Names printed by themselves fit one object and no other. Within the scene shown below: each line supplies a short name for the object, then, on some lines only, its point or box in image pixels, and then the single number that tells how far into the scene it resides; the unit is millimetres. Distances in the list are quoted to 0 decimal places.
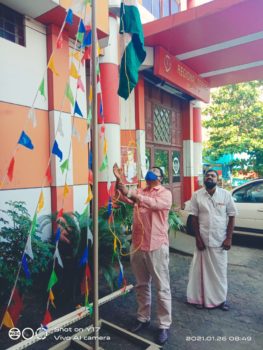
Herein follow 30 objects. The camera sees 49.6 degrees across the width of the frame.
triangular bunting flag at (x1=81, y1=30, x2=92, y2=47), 2224
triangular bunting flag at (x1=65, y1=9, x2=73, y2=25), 2140
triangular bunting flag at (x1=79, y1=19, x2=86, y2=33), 2121
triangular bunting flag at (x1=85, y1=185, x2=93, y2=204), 2219
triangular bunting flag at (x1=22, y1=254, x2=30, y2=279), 2076
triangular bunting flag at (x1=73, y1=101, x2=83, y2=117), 2146
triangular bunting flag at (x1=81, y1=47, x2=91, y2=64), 2354
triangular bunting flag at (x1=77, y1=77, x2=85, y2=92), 2193
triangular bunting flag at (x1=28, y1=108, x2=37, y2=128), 2123
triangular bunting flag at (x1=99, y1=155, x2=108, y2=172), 2306
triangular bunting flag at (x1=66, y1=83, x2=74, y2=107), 2095
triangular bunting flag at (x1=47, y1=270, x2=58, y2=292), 2185
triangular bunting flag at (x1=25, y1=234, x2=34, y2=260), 2070
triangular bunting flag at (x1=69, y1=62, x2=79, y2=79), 2147
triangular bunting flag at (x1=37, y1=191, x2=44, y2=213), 2099
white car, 6125
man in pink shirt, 2764
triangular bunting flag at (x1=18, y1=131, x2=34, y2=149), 2016
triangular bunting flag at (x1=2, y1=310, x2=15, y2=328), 2096
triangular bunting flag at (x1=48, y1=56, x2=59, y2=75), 2150
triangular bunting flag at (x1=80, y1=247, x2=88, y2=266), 2215
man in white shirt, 3438
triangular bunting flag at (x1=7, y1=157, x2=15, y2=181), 2070
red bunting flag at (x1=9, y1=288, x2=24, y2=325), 2315
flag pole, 2125
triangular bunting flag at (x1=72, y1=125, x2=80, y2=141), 2187
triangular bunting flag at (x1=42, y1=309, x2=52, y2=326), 2174
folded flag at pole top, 2408
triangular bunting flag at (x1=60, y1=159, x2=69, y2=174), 2161
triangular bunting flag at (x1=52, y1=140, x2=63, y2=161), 2111
